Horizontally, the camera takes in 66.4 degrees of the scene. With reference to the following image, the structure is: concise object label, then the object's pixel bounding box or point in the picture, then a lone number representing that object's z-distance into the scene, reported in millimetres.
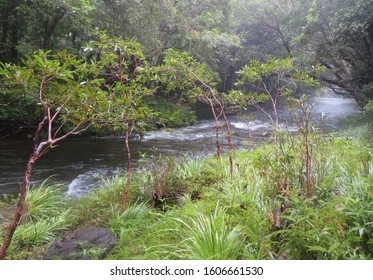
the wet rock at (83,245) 2873
